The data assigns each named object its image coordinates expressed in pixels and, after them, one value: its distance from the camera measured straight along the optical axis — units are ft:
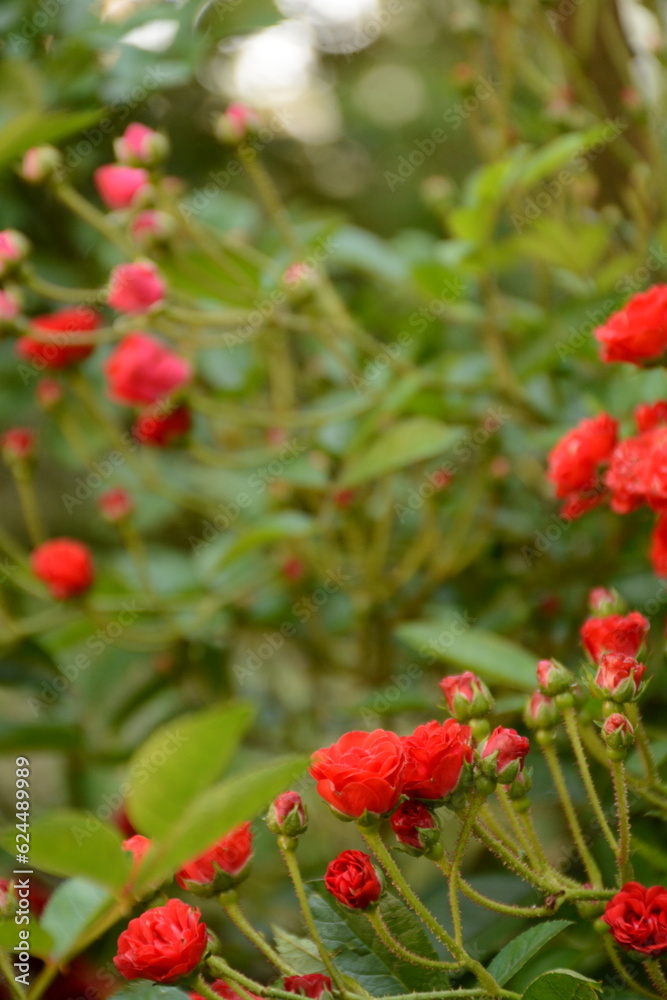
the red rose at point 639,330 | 4.18
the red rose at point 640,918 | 3.81
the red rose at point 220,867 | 3.92
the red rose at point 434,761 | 3.85
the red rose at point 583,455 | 4.28
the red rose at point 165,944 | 3.80
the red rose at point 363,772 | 3.82
